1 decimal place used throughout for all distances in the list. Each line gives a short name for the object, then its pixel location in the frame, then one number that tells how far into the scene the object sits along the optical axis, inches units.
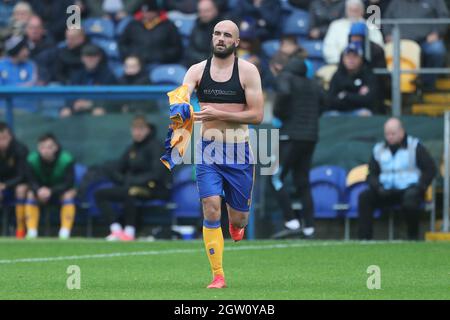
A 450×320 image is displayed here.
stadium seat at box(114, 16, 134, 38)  856.9
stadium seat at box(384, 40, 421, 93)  761.6
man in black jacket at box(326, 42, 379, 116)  743.1
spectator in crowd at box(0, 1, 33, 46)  882.8
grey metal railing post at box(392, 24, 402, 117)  736.3
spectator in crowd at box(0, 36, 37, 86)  813.2
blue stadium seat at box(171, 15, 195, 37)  860.6
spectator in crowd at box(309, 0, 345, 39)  815.7
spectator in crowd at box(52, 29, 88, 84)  831.7
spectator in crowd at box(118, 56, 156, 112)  796.6
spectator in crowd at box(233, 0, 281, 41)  831.1
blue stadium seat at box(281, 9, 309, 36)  832.3
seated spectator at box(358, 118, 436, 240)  688.4
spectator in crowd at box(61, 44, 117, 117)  809.5
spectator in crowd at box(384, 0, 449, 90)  773.3
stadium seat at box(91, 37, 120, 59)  858.8
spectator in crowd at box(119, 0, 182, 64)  828.0
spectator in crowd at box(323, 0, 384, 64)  780.6
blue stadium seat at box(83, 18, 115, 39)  882.1
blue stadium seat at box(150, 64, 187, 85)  800.9
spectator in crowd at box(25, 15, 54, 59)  863.1
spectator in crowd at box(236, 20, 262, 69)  793.6
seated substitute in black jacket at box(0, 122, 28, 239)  748.0
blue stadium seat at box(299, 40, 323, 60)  810.8
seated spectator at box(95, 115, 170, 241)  729.0
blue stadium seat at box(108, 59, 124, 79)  833.5
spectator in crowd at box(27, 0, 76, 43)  898.7
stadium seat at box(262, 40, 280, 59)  819.6
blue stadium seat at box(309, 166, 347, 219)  714.2
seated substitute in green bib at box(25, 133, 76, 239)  738.8
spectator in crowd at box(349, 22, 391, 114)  750.5
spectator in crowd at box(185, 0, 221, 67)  813.9
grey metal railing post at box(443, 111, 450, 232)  701.3
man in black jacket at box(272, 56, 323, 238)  700.0
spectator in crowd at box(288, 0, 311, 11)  846.5
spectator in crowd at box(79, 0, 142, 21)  890.7
